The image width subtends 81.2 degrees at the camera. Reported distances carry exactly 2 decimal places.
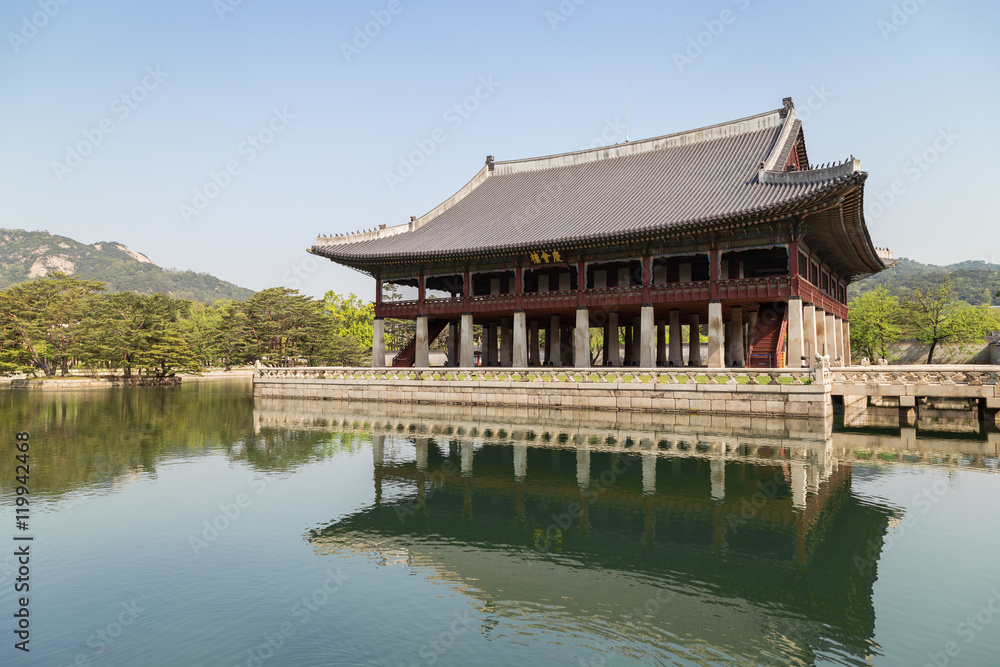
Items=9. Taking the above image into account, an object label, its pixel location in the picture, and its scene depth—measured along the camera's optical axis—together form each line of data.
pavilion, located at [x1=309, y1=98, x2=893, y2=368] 28.75
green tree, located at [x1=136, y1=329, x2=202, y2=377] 53.62
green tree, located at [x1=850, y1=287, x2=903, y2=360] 54.12
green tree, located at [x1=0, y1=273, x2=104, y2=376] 54.12
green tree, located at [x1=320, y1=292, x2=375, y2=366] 77.96
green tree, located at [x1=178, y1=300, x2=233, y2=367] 65.44
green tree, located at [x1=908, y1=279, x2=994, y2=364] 52.72
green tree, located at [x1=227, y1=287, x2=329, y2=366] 57.38
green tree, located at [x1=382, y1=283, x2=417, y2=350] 76.44
